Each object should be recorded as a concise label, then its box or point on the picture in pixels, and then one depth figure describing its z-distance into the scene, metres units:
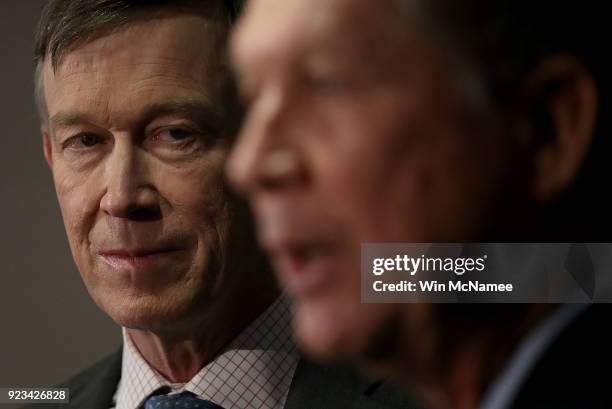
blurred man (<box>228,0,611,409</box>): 1.79
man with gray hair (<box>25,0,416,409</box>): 2.38
